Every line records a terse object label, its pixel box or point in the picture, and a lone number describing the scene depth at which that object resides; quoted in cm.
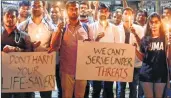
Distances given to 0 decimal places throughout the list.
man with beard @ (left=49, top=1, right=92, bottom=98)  207
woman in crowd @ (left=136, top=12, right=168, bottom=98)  211
